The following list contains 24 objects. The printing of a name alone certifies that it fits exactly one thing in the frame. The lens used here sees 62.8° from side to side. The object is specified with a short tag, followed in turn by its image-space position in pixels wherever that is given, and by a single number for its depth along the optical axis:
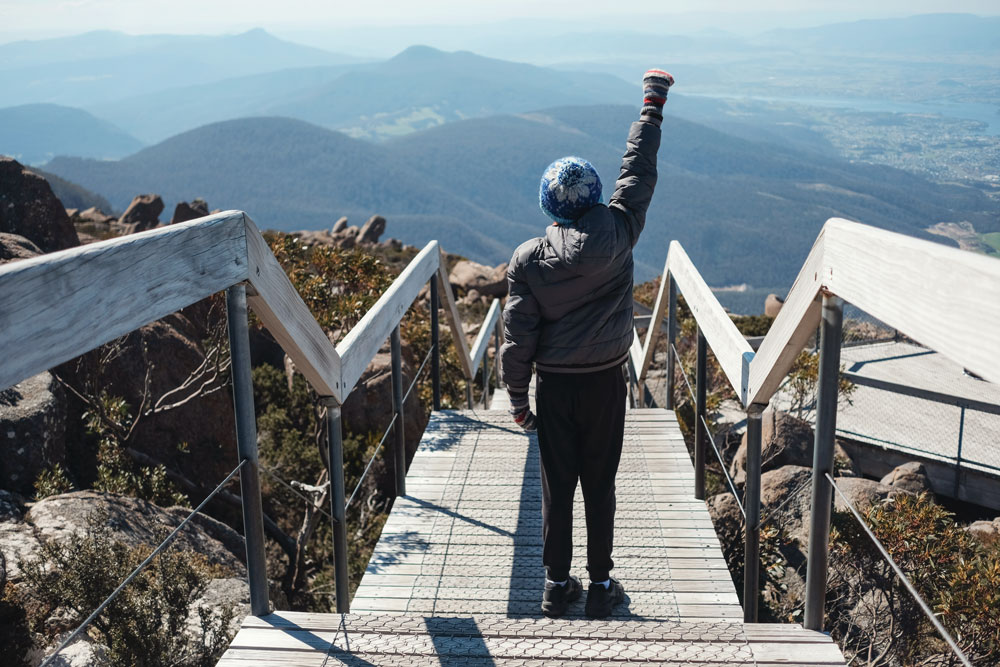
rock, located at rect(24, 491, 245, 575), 3.74
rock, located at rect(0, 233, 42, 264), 6.97
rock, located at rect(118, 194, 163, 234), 26.91
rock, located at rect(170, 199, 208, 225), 19.75
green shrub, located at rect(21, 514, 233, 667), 3.12
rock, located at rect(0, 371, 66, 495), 4.48
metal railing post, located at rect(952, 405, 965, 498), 10.21
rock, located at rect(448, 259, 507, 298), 22.55
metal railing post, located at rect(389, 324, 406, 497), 3.72
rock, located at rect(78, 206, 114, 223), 28.27
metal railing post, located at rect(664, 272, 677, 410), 4.41
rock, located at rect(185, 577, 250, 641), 3.49
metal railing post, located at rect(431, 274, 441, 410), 4.66
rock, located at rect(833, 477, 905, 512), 6.09
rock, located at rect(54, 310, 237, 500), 6.16
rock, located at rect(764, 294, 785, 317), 22.35
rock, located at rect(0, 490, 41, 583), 3.36
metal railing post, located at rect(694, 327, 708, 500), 3.67
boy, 2.58
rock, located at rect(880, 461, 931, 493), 8.34
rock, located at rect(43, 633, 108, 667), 2.98
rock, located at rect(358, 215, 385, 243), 35.31
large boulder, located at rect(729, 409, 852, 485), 7.73
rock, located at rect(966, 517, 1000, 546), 6.10
